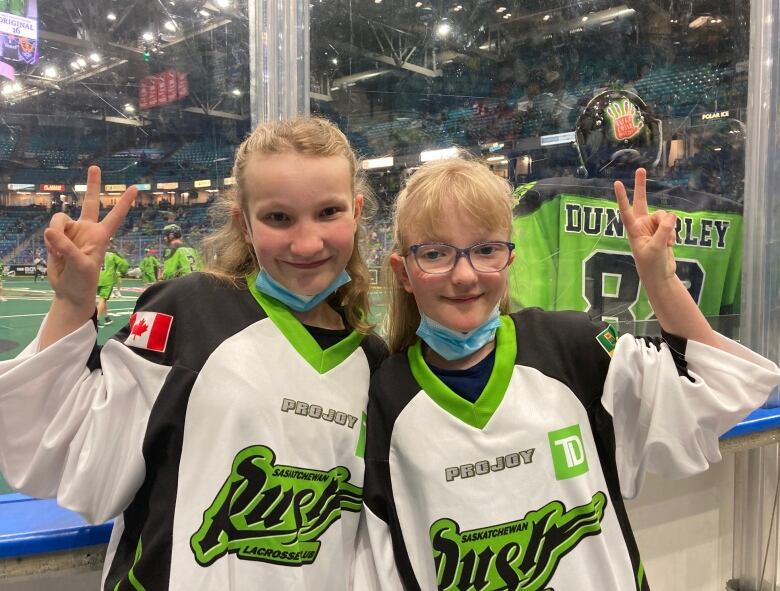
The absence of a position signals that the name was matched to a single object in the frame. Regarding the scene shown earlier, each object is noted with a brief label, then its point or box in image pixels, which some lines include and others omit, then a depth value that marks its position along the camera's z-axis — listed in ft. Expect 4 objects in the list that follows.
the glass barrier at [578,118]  5.77
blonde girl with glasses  2.80
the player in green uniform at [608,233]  6.15
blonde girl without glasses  2.62
